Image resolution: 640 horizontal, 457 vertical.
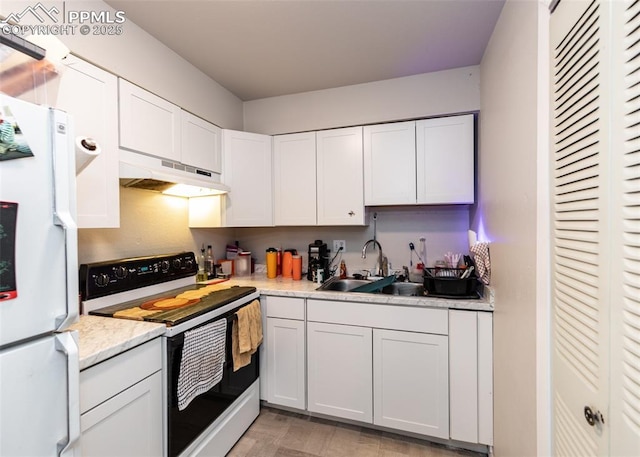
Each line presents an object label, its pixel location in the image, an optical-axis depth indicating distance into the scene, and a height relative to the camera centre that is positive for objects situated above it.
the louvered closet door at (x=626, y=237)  0.58 -0.03
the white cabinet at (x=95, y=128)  1.31 +0.50
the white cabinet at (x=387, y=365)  1.69 -0.90
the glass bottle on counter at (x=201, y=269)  2.31 -0.34
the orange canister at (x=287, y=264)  2.55 -0.33
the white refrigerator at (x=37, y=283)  0.70 -0.14
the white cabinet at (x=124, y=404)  1.02 -0.70
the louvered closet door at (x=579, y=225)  0.69 +0.00
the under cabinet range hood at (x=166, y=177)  1.54 +0.31
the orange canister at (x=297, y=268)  2.50 -0.36
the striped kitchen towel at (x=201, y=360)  1.39 -0.70
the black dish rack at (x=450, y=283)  1.78 -0.37
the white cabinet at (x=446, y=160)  2.05 +0.49
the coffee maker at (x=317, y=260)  2.37 -0.29
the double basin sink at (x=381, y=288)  2.18 -0.48
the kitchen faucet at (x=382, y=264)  2.43 -0.32
